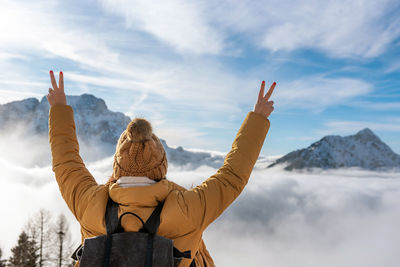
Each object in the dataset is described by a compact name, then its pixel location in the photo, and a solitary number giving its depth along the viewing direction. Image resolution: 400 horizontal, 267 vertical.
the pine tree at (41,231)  36.17
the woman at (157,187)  2.57
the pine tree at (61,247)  36.94
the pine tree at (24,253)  30.95
